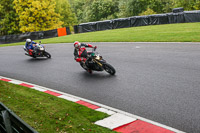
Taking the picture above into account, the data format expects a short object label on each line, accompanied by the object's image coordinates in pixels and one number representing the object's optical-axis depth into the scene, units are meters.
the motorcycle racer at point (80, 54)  11.29
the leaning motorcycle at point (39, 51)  16.89
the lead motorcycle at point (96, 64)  10.55
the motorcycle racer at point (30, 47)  17.17
